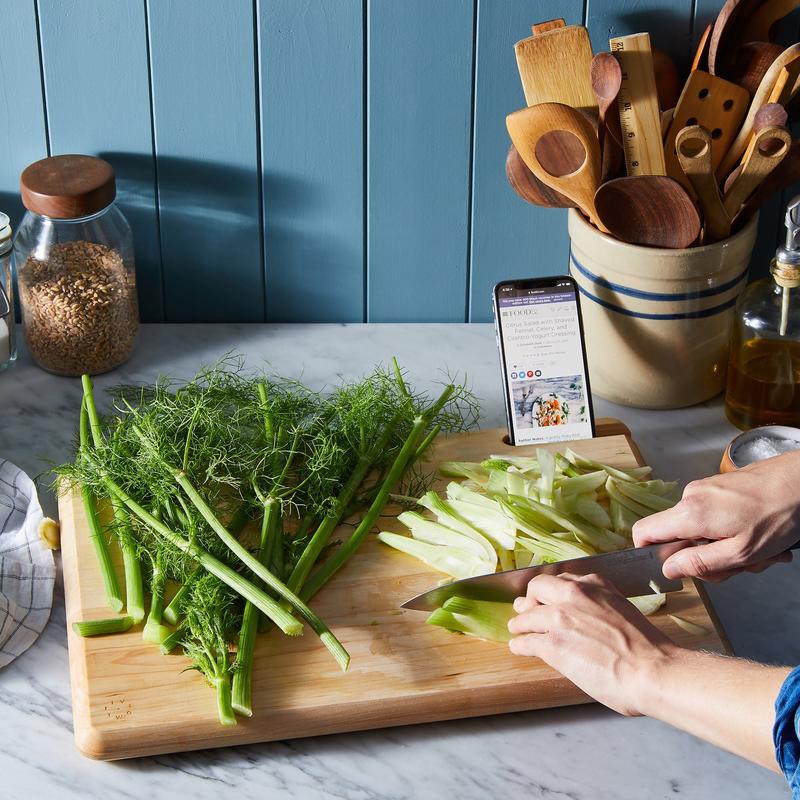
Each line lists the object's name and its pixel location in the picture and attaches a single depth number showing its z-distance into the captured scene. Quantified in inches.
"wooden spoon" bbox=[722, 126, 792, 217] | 54.0
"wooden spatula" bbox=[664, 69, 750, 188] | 56.4
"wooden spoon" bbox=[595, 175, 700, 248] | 54.1
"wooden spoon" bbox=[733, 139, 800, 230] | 57.3
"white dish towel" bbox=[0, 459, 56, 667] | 48.3
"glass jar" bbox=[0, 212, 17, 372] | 63.2
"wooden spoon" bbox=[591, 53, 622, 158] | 54.2
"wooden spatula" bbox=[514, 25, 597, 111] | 57.6
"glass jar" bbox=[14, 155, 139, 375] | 58.6
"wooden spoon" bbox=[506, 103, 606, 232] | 54.9
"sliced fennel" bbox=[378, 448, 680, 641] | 50.4
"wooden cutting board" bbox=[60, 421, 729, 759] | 43.3
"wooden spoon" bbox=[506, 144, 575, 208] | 60.7
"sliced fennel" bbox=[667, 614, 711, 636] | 47.2
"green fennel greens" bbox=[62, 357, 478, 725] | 46.2
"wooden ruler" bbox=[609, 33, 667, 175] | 55.6
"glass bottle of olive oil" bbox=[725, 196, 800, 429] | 56.0
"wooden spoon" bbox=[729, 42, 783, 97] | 57.9
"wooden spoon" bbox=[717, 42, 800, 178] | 55.0
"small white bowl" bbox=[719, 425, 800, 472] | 55.9
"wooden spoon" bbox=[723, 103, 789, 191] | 53.6
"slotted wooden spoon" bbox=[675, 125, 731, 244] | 53.4
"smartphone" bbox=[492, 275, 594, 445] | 58.7
